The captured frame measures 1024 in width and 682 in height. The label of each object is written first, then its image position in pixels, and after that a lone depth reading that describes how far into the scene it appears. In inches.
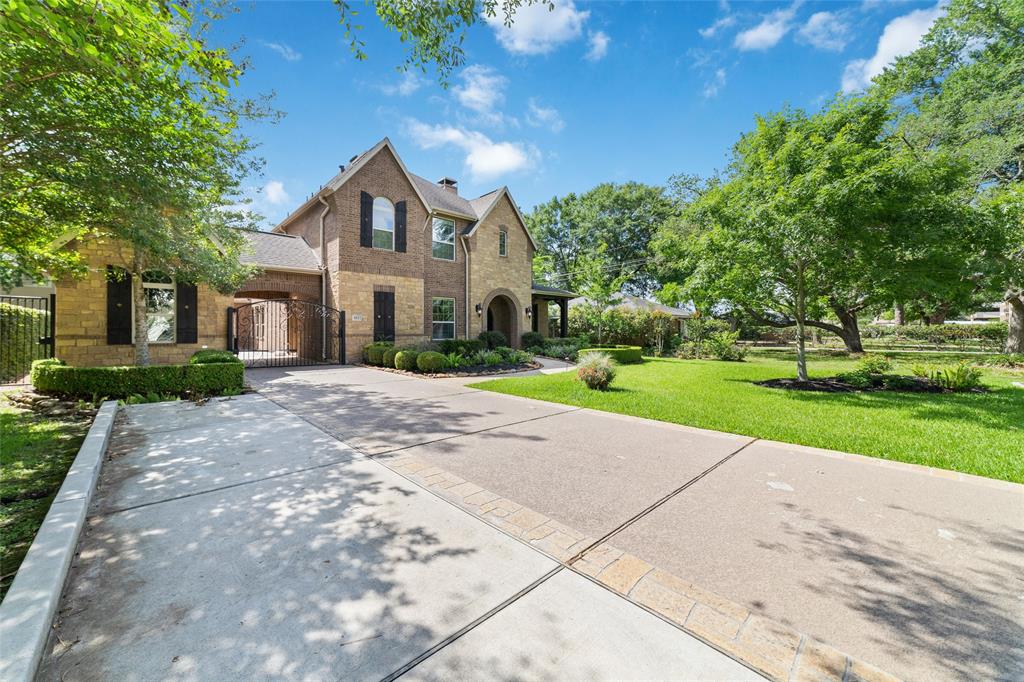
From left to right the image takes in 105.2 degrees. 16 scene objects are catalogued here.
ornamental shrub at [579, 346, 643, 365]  684.1
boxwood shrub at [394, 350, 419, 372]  522.3
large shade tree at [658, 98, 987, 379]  336.8
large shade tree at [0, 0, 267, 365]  185.8
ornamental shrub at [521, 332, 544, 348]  824.3
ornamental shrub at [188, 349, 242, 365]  365.4
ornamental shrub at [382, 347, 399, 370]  552.1
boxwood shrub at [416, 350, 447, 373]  498.9
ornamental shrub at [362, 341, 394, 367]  572.4
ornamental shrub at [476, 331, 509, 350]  748.4
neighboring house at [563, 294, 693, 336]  1089.1
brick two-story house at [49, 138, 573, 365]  426.3
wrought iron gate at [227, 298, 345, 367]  591.5
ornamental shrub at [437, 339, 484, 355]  634.2
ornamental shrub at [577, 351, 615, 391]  382.0
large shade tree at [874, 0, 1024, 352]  701.3
